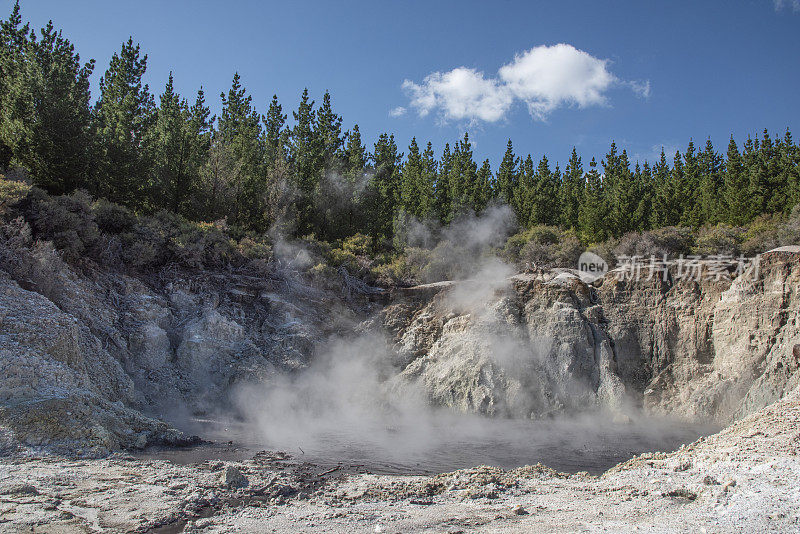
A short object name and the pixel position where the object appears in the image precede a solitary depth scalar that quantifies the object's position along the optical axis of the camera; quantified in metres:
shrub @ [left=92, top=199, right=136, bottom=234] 17.36
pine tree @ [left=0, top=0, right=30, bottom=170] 19.67
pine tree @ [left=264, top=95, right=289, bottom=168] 29.34
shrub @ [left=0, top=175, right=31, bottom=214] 13.98
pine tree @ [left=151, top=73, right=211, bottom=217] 23.33
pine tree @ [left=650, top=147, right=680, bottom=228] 33.44
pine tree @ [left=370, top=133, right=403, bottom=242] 29.52
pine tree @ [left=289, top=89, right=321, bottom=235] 27.22
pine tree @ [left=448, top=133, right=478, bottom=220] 30.92
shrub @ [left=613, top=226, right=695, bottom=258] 22.08
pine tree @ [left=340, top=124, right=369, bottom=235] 27.98
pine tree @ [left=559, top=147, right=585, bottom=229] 37.84
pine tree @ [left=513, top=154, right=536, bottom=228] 33.88
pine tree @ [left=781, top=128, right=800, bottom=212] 31.88
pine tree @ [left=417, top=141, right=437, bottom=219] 30.02
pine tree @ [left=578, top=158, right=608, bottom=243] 32.72
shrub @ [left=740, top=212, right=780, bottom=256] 20.56
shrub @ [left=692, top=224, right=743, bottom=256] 20.67
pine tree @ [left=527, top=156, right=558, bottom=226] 33.75
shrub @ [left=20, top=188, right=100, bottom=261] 14.79
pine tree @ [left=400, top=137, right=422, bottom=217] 30.98
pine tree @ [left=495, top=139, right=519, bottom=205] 35.06
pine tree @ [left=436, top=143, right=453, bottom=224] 31.14
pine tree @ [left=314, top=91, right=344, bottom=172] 30.36
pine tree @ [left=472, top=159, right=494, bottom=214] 32.56
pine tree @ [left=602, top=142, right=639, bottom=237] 32.53
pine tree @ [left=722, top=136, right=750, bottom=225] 33.41
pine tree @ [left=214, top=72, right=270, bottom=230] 24.84
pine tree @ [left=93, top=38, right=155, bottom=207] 21.69
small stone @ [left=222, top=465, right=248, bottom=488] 8.06
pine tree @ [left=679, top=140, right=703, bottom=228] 35.67
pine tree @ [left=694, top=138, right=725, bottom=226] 34.72
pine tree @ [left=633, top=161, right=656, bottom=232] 32.88
